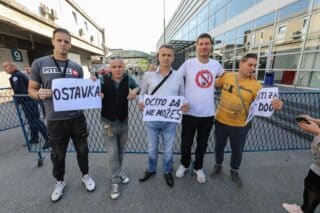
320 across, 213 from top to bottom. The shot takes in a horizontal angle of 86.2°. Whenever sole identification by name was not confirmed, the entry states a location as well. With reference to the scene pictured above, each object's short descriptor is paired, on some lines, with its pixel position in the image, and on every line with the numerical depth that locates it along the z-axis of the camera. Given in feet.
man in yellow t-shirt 7.67
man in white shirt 7.49
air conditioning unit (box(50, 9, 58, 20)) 45.61
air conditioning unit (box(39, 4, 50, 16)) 41.37
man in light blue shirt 7.34
